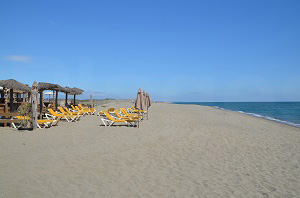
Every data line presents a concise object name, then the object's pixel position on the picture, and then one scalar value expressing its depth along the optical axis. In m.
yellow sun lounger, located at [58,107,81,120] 12.27
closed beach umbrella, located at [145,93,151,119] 13.61
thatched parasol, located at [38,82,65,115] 12.12
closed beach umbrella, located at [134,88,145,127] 11.63
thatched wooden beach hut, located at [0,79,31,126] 9.18
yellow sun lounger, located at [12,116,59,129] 8.75
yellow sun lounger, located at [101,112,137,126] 9.94
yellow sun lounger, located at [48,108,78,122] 10.91
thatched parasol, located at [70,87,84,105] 18.06
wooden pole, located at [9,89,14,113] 10.40
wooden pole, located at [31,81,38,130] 8.54
